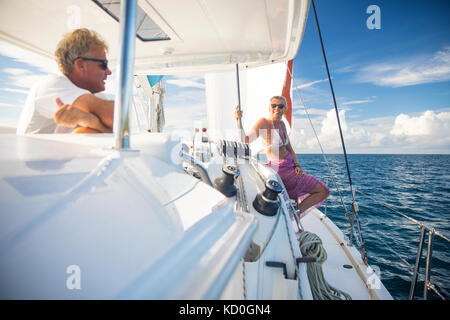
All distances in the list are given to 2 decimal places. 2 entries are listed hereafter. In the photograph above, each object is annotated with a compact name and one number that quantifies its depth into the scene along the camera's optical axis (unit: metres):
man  0.80
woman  2.15
